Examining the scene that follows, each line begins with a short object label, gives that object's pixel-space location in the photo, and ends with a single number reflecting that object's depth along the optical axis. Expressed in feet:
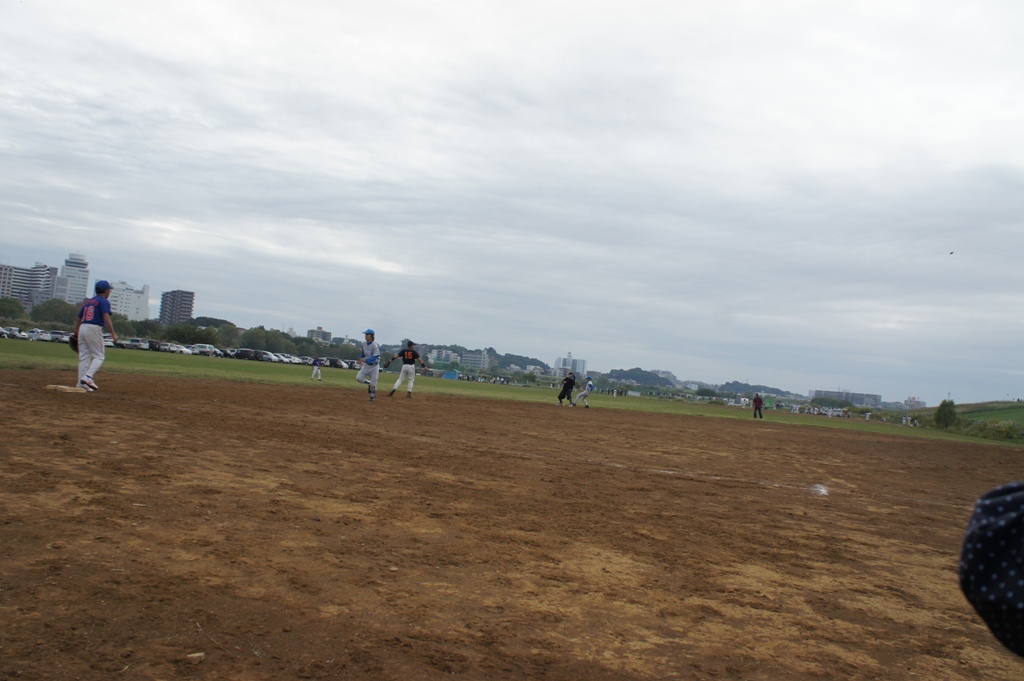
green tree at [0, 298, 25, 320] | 412.75
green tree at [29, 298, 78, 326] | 459.32
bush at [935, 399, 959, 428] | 234.62
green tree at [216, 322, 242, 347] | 549.29
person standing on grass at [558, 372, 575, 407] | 118.83
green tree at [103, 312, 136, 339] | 408.40
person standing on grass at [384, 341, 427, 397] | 80.07
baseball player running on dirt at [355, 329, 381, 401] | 72.54
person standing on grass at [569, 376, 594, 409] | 115.96
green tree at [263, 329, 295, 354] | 532.11
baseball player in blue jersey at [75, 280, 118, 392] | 44.39
